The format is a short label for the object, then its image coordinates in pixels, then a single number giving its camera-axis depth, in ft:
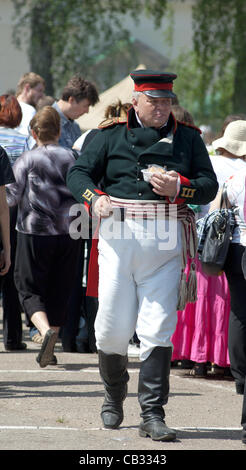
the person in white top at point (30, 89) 71.26
